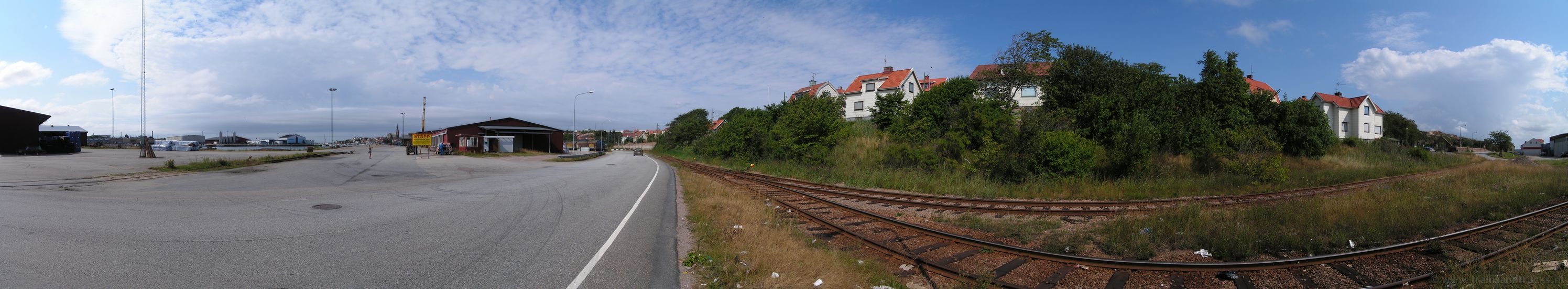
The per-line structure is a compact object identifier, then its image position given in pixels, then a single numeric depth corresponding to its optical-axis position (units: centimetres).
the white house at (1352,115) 5541
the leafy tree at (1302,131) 3053
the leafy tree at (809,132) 2892
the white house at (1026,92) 3441
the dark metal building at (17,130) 3731
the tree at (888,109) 3409
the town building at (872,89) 5103
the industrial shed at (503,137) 5291
